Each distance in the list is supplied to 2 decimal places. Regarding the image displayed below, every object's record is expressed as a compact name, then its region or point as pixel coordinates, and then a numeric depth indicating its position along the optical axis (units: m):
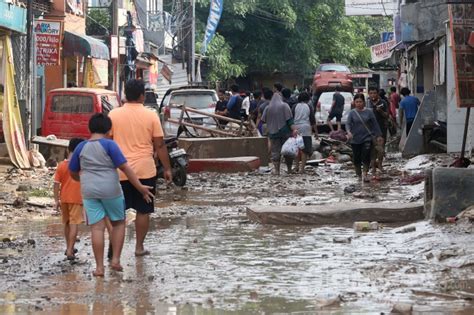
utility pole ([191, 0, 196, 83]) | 45.45
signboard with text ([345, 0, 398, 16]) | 48.53
